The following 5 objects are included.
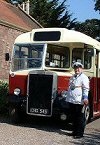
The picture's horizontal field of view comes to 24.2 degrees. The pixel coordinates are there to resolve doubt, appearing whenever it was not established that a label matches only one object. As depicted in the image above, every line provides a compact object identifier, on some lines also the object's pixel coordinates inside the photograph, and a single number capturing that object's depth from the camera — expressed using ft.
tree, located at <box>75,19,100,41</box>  88.85
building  60.57
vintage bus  21.51
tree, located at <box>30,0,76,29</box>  101.19
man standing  19.55
